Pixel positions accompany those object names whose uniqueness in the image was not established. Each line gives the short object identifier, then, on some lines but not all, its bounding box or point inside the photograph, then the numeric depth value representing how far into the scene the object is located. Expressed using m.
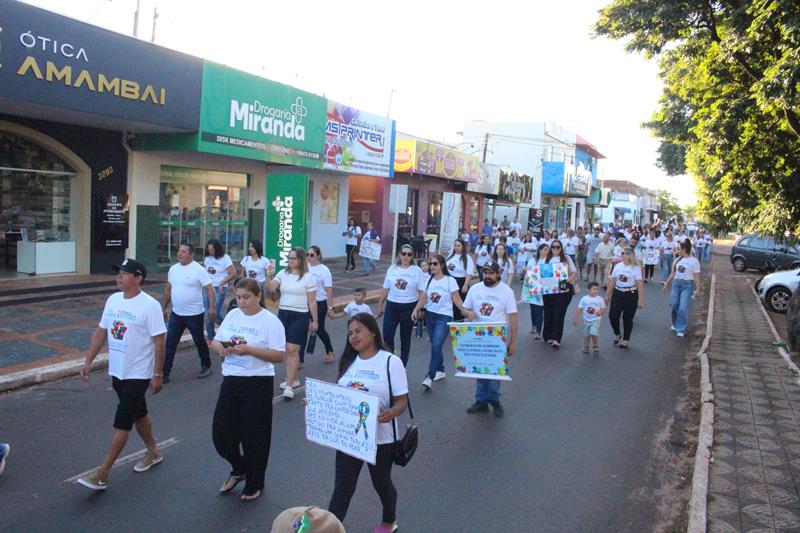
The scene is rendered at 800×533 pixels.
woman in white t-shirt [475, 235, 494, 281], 15.27
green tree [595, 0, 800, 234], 10.41
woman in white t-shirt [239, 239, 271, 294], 9.61
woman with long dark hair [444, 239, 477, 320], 10.29
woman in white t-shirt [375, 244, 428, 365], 8.16
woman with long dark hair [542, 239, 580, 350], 10.57
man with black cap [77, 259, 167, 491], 4.69
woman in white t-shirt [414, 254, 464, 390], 7.91
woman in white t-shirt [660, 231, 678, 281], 21.70
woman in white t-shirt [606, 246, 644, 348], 10.62
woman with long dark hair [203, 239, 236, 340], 9.28
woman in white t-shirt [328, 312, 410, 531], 3.87
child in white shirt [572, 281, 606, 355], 10.20
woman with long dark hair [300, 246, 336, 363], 8.52
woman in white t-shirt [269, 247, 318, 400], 7.42
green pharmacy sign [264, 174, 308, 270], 13.44
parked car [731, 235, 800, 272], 26.23
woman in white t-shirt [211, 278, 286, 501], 4.54
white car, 16.16
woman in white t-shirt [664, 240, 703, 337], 11.52
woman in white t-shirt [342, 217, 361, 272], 19.95
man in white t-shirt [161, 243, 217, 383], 7.62
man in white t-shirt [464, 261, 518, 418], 6.92
